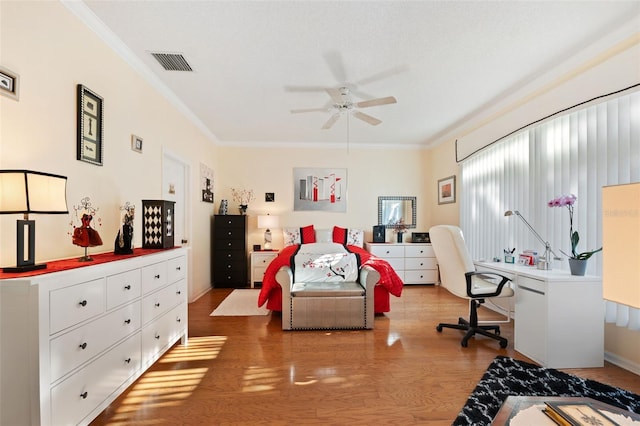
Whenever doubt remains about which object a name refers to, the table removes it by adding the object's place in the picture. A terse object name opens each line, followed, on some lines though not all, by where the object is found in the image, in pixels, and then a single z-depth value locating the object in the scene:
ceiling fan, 2.99
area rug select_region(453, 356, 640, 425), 1.88
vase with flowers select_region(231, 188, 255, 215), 5.77
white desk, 2.41
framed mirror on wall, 5.96
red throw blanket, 3.52
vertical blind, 2.40
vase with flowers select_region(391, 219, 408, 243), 5.75
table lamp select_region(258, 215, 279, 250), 5.48
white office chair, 2.84
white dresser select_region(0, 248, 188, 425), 1.32
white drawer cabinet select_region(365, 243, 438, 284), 5.45
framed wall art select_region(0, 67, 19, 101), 1.57
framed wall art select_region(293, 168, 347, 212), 5.86
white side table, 5.32
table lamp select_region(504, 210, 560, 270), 2.84
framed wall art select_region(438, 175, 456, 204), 5.14
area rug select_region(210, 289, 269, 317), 3.79
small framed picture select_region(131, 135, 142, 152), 2.81
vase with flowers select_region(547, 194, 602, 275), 2.47
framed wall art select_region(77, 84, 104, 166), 2.12
